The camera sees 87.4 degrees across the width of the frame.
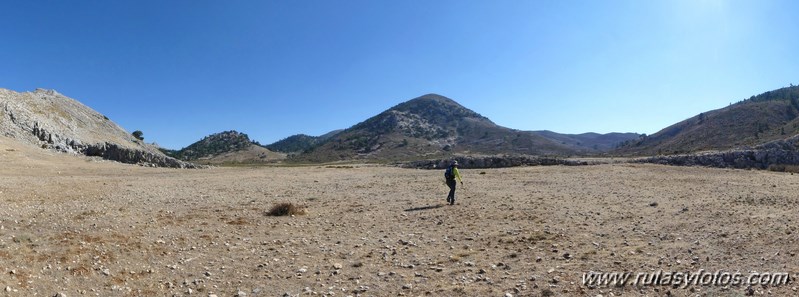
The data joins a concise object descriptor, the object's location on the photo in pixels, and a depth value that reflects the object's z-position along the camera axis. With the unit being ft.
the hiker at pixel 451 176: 71.58
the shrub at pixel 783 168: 132.50
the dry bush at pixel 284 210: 59.98
